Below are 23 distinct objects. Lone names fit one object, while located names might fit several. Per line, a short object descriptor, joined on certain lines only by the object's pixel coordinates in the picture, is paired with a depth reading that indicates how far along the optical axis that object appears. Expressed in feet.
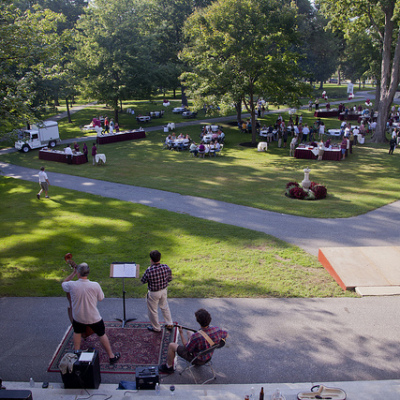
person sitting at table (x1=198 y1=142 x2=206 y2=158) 87.82
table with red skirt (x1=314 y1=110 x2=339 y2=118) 137.09
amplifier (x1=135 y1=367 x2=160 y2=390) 19.26
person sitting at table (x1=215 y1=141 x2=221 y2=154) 89.92
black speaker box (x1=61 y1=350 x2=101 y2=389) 19.19
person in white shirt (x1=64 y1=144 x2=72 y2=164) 83.41
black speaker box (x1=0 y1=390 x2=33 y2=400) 17.03
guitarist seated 20.11
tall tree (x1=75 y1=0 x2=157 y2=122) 119.03
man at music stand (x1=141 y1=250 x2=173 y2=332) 23.15
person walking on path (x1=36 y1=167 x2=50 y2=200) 57.36
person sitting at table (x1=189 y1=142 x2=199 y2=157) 89.81
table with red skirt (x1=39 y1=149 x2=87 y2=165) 83.97
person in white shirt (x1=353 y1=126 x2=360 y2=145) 99.45
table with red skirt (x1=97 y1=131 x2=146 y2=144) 106.73
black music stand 23.81
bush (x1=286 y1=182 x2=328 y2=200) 56.24
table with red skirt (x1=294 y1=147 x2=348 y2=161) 82.48
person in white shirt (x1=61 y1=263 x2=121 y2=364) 20.84
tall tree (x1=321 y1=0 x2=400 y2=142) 92.18
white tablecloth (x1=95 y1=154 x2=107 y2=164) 81.24
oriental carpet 21.80
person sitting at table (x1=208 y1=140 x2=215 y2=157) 89.35
